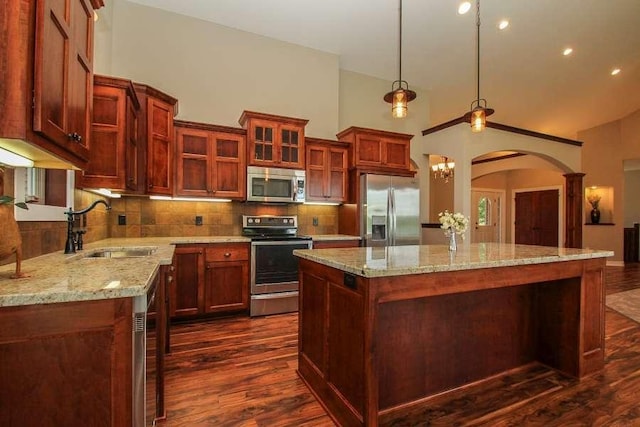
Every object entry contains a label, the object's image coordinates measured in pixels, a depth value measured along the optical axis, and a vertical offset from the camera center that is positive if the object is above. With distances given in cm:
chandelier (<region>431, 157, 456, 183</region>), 600 +96
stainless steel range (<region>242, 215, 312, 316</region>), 357 -71
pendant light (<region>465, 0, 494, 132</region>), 291 +95
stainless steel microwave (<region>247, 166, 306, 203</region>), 386 +37
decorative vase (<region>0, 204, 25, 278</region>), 109 -9
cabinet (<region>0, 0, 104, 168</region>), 98 +50
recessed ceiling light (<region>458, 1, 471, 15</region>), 401 +277
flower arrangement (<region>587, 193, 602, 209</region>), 817 +49
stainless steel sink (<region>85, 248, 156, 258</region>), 237 -33
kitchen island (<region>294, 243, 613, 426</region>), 158 -69
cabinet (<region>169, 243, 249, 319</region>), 327 -75
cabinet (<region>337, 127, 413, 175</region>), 439 +96
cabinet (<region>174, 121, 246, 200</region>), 360 +63
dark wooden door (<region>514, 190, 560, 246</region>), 854 -3
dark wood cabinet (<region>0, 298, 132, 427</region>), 94 -49
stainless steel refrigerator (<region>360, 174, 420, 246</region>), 423 +7
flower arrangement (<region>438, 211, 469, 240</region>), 240 -6
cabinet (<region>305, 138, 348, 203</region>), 425 +62
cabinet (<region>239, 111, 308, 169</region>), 384 +95
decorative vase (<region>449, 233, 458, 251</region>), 239 -22
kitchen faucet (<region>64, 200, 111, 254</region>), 207 -17
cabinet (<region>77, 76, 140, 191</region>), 257 +65
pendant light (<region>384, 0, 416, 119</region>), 256 +98
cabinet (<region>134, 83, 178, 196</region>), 312 +77
